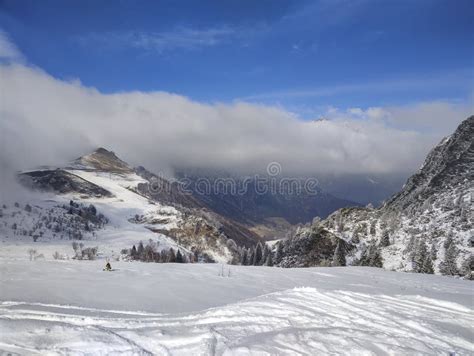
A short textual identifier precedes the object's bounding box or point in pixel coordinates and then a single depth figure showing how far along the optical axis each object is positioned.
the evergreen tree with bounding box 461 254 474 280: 64.19
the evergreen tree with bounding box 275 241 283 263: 116.78
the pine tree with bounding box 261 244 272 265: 120.77
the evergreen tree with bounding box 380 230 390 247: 108.88
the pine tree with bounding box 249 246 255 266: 127.71
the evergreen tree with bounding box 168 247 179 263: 131.75
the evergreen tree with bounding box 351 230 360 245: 118.12
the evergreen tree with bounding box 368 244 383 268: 88.00
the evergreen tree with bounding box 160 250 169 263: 159.50
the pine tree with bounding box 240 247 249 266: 135.62
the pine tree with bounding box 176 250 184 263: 140.49
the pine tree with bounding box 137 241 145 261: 189.30
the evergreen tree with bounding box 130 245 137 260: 197.11
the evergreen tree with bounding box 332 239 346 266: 94.25
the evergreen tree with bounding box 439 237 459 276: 75.27
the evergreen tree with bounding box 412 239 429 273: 78.30
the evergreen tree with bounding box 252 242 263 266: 125.31
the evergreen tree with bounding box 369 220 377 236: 124.49
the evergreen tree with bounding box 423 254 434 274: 73.20
